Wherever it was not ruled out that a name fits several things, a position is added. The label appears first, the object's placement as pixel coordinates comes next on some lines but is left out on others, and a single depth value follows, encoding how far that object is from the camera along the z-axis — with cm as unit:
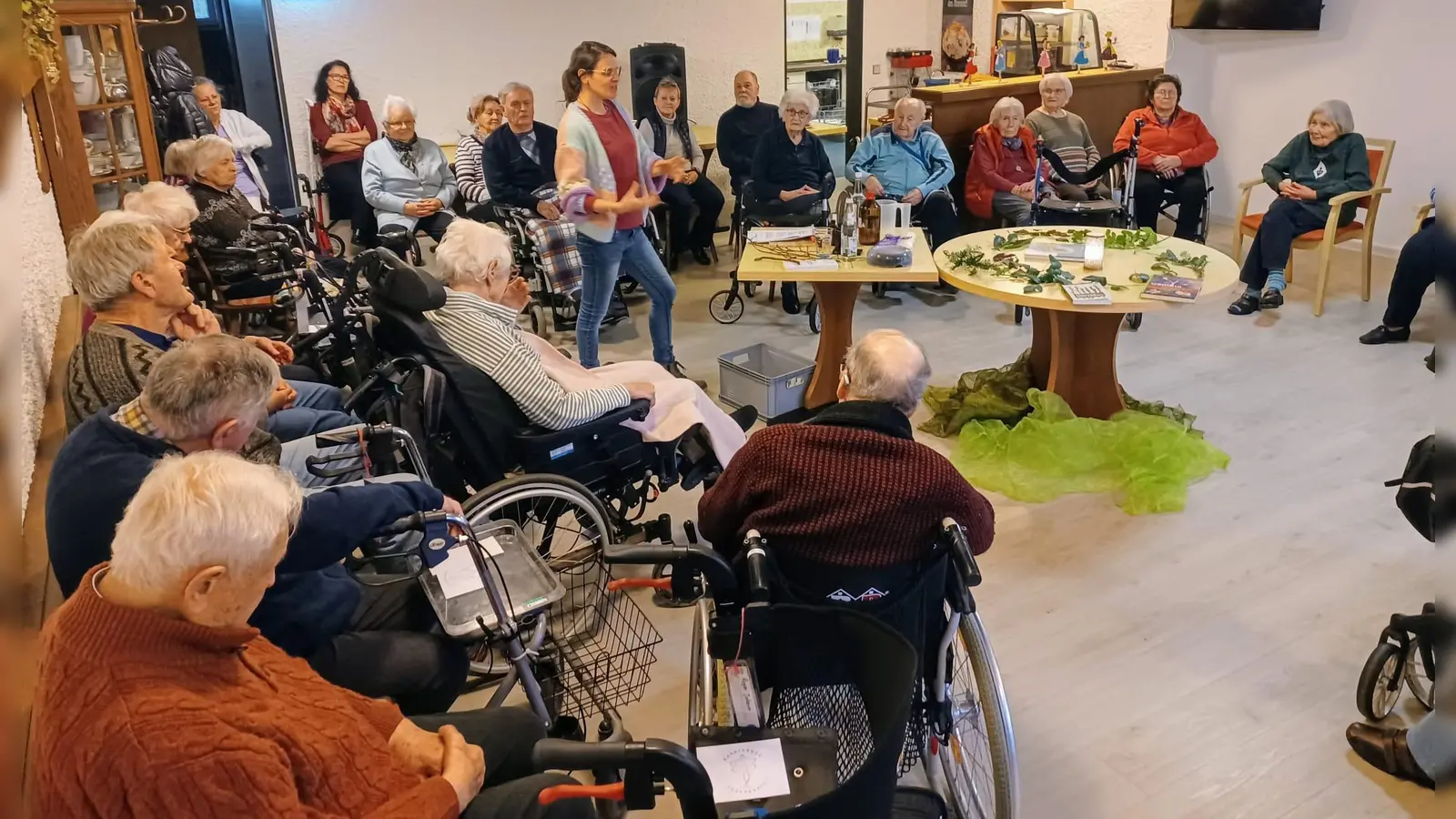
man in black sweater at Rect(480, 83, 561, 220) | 530
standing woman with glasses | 388
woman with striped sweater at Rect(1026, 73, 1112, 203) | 591
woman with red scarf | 645
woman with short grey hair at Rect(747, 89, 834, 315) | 546
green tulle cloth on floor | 350
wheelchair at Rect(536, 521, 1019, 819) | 143
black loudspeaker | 704
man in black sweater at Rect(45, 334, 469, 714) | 171
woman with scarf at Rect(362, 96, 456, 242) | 557
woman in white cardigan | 513
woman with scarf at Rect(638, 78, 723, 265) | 610
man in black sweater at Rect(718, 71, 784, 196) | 604
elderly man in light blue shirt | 549
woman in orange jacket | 607
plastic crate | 404
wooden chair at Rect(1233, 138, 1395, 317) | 520
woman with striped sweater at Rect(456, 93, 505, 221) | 577
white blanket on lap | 288
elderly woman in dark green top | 533
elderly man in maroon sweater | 183
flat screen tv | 628
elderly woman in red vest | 565
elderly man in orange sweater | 119
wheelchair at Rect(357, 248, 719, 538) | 250
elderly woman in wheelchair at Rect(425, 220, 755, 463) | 262
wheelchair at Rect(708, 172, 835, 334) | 532
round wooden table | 381
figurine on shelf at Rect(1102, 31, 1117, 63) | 748
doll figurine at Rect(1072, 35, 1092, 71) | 747
